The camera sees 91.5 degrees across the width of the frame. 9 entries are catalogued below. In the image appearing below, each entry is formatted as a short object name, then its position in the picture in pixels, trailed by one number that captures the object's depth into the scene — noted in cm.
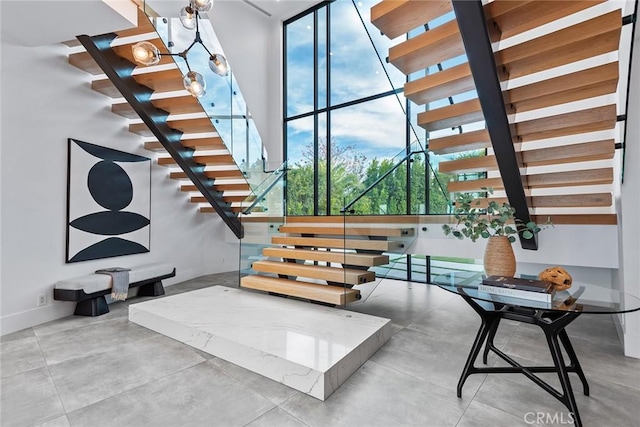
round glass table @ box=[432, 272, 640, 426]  179
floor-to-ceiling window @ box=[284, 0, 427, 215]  605
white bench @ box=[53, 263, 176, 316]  358
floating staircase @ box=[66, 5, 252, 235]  357
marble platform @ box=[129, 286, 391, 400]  221
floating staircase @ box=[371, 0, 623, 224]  237
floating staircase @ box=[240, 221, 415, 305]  354
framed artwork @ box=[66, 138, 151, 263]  388
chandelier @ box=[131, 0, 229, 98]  267
